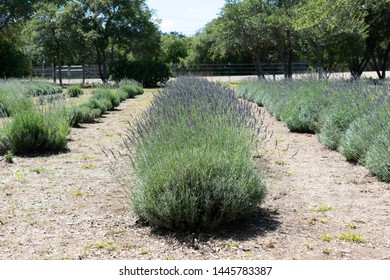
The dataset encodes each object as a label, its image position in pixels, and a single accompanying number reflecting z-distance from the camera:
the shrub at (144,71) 33.50
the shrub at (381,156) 5.55
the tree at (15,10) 33.28
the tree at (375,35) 24.40
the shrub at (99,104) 13.62
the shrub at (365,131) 6.18
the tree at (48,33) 34.94
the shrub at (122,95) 19.50
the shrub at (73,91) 21.73
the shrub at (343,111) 7.41
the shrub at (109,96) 15.81
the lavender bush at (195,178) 3.87
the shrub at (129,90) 22.32
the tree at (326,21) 12.15
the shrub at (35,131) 7.51
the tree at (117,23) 34.34
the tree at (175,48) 63.28
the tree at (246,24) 26.56
